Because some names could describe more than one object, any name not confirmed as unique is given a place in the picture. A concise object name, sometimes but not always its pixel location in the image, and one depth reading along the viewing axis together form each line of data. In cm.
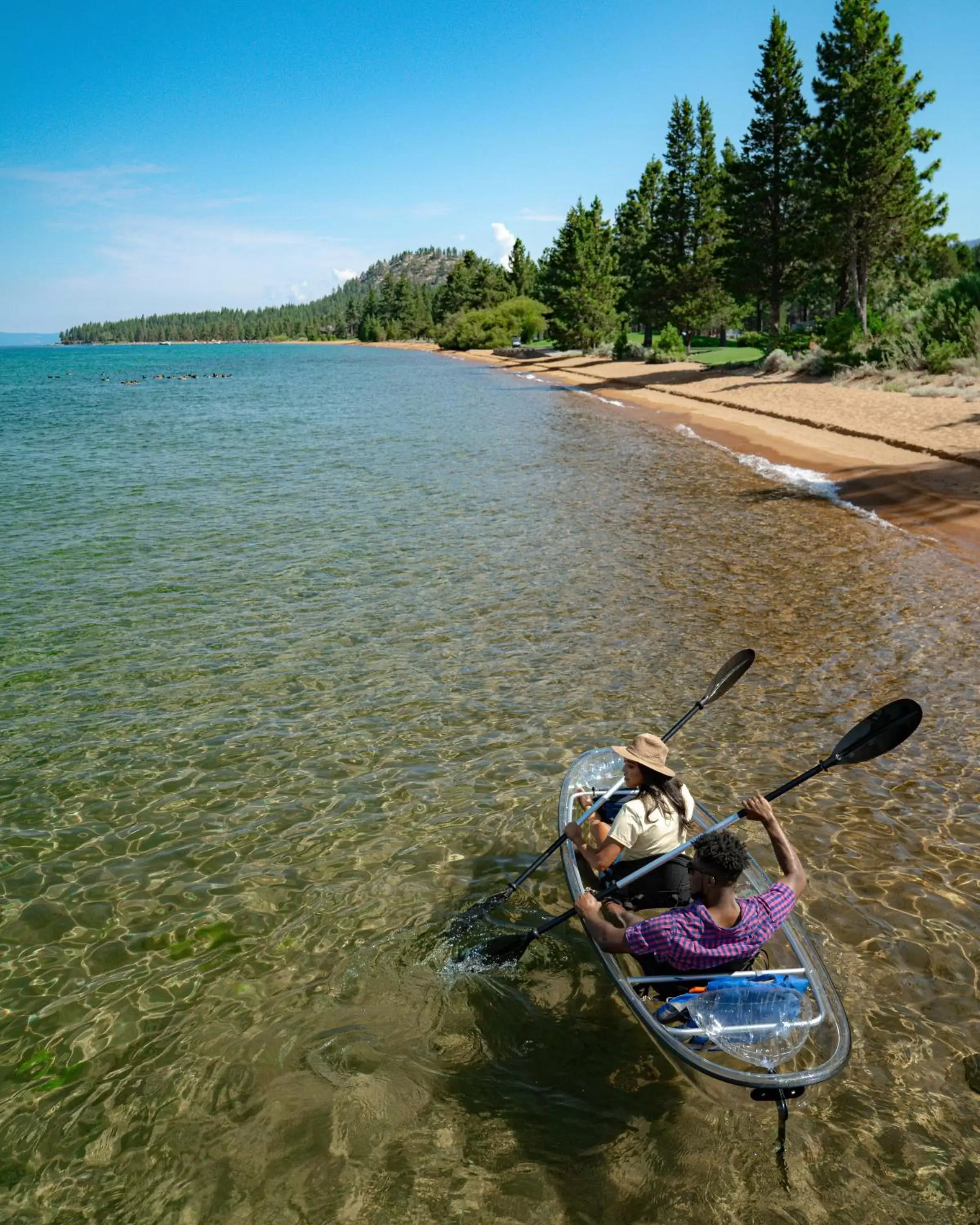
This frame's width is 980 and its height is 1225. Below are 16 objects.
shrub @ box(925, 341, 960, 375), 3297
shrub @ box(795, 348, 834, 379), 4184
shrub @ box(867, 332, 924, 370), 3556
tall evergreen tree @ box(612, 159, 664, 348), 6234
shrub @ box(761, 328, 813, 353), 4944
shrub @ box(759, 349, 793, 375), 4628
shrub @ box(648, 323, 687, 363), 6350
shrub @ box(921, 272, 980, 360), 3244
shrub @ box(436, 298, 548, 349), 11756
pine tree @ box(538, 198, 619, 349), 8319
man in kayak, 450
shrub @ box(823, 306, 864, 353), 3994
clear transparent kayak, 427
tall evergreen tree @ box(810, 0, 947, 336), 3803
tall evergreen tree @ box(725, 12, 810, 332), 4800
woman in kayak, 573
